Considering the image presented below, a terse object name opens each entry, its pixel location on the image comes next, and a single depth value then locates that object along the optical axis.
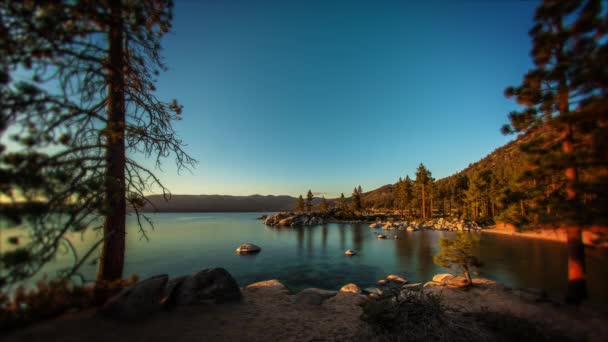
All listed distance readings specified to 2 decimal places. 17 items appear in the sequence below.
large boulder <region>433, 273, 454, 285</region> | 11.27
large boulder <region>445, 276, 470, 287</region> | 9.95
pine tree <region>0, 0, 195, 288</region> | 3.69
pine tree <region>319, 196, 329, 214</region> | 70.88
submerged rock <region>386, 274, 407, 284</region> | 13.97
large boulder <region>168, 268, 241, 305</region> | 7.18
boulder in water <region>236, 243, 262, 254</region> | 24.73
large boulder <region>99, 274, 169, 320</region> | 5.11
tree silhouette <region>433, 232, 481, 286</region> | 9.06
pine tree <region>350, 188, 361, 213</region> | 68.88
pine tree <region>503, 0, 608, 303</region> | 4.39
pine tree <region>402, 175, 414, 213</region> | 60.44
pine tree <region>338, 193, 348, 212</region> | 71.71
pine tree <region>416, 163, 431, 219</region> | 55.20
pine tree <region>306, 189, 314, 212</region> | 77.11
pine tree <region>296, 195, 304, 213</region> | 79.56
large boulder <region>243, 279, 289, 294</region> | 9.74
